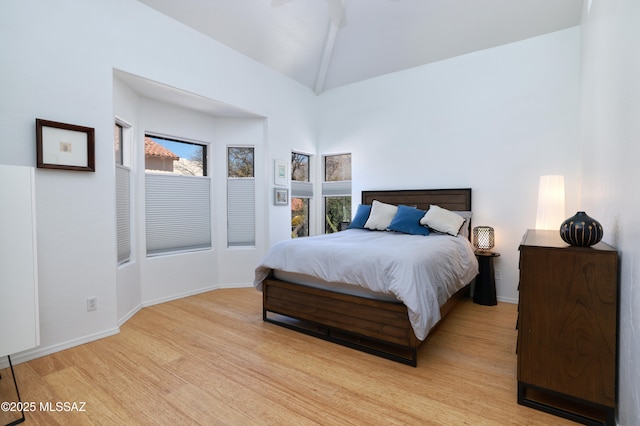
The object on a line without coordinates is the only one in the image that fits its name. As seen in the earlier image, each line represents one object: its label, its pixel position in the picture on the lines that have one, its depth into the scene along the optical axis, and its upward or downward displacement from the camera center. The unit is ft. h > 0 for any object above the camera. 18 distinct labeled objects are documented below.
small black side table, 12.07 -2.92
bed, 7.36 -2.28
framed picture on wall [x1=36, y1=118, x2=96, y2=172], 8.07 +1.66
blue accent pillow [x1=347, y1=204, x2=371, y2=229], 13.99 -0.49
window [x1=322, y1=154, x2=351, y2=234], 17.17 +0.87
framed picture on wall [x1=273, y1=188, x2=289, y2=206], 15.17 +0.48
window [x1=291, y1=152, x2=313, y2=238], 16.90 +0.70
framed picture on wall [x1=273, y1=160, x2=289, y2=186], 15.23 +1.68
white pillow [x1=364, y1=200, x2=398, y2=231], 13.16 -0.42
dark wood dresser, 5.22 -2.19
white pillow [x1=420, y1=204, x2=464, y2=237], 11.71 -0.54
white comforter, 7.21 -1.58
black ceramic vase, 5.53 -0.46
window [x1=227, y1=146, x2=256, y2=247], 14.92 +0.36
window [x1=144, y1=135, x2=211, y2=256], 12.51 +0.47
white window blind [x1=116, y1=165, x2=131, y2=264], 10.63 -0.21
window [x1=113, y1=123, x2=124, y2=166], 10.85 +2.27
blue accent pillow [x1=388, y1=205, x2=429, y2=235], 12.04 -0.62
